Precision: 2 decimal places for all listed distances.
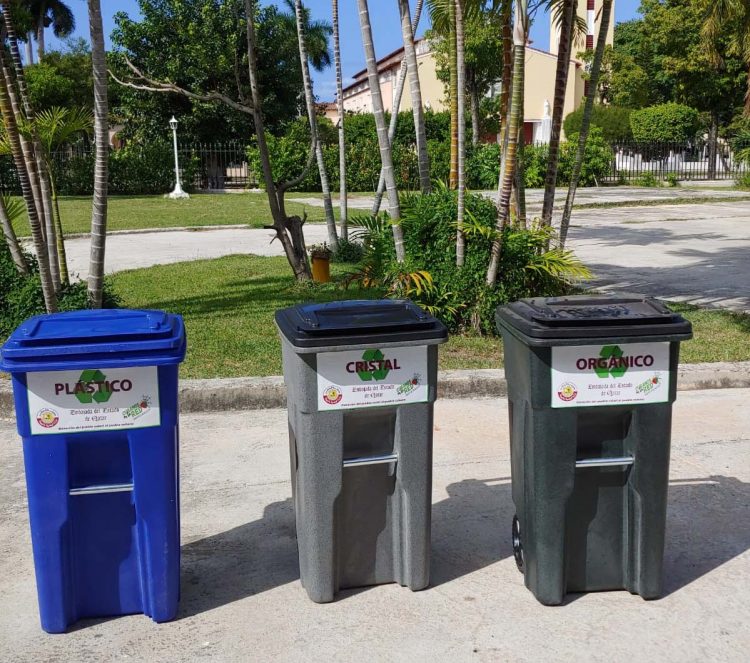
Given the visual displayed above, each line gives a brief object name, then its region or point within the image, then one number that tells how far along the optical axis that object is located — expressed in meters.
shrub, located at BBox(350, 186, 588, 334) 7.70
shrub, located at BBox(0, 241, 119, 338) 7.73
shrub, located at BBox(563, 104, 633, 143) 43.47
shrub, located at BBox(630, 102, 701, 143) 41.97
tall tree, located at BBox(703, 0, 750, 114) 14.49
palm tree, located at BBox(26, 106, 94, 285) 8.04
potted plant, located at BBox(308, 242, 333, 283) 10.91
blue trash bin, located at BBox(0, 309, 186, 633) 3.30
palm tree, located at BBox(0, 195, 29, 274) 8.01
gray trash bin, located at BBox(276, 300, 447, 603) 3.48
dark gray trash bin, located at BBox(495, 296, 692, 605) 3.50
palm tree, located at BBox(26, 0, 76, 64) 55.34
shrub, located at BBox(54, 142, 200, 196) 31.50
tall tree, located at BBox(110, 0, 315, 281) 9.62
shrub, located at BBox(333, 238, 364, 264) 13.39
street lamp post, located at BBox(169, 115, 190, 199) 30.25
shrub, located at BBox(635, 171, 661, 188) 36.12
